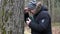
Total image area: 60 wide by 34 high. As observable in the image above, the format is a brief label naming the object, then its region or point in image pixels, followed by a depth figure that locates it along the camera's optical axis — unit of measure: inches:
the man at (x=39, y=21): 80.2
